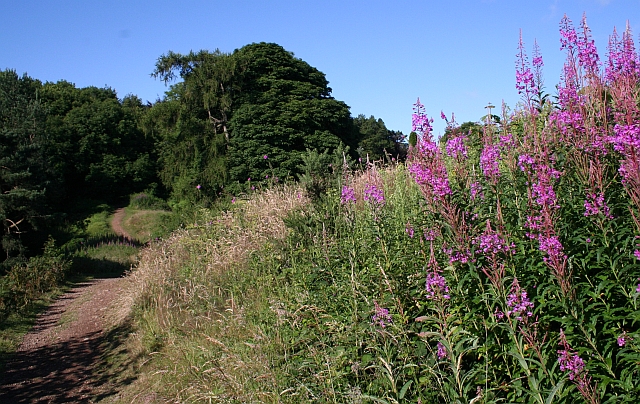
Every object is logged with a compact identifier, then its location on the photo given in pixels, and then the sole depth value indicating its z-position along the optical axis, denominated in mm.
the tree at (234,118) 28188
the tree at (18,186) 15500
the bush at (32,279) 11391
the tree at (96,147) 45625
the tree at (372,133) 43019
